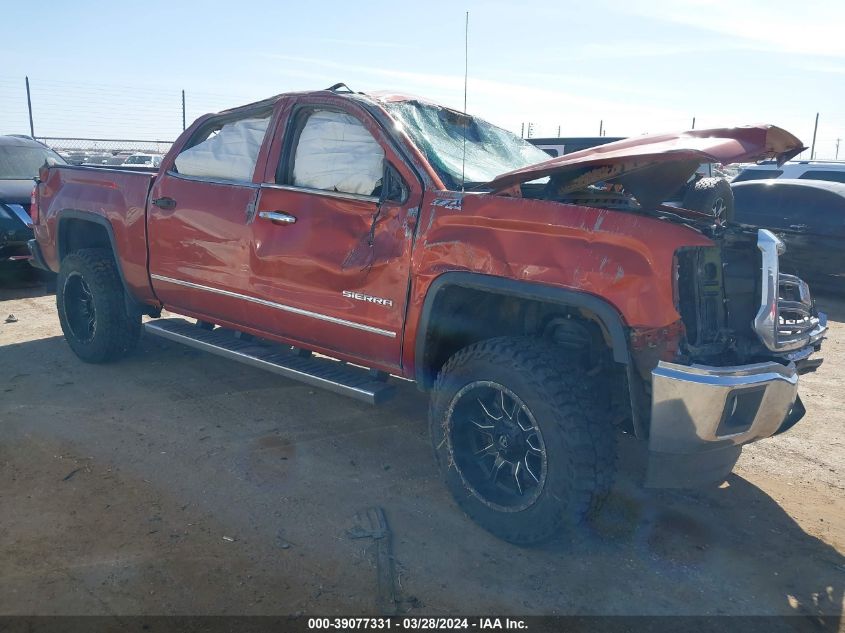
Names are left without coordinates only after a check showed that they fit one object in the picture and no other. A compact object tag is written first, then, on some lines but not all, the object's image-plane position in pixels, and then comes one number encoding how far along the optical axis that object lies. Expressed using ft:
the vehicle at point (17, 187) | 27.25
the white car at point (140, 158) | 72.92
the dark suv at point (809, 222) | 27.84
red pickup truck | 9.45
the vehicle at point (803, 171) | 34.24
